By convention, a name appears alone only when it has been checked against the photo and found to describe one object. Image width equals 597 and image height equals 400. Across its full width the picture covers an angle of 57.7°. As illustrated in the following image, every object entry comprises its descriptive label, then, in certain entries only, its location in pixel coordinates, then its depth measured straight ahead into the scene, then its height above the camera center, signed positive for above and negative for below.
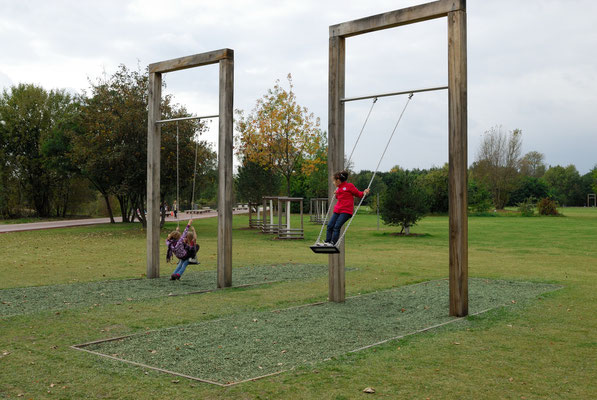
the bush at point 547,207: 52.88 -0.10
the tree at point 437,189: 55.38 +1.70
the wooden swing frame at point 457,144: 8.21 +0.95
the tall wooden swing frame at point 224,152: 11.05 +1.11
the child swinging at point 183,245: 11.03 -0.80
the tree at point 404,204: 26.98 +0.12
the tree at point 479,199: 57.12 +0.76
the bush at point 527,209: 52.98 -0.29
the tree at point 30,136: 43.03 +5.65
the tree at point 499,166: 66.31 +4.93
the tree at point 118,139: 26.94 +3.45
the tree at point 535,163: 104.99 +8.63
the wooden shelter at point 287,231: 26.28 -1.21
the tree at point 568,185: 104.75 +4.12
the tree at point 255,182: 38.22 +1.75
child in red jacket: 8.80 -0.01
